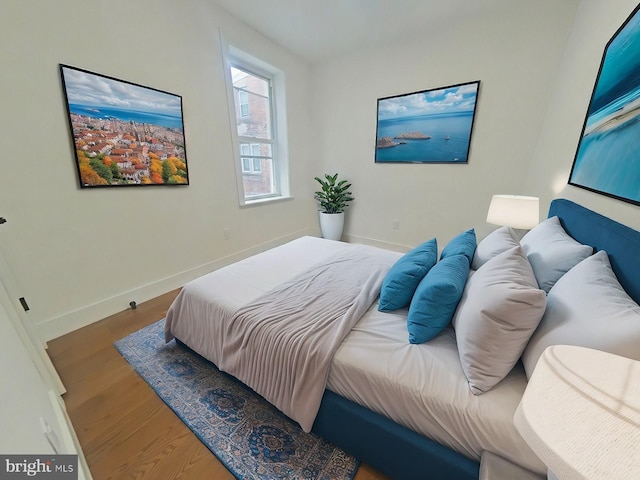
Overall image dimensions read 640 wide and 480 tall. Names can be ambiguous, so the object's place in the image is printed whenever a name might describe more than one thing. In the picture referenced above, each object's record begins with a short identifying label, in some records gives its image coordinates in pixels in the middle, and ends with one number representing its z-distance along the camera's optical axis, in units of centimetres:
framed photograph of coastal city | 169
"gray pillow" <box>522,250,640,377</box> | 60
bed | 79
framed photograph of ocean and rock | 269
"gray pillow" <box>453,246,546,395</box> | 77
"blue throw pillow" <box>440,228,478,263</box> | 134
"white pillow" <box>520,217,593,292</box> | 100
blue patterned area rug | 104
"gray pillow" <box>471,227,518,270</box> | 126
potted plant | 363
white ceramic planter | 367
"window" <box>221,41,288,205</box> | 290
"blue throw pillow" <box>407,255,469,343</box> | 99
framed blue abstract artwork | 99
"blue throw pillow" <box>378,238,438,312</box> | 123
